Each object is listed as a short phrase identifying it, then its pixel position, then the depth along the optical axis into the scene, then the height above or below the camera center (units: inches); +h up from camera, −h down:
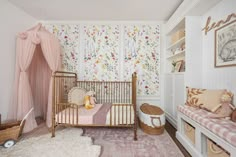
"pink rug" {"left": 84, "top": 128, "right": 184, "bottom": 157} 52.1 -38.1
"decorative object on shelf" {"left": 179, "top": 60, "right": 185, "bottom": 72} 74.5 +8.1
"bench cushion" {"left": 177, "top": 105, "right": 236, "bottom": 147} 32.6 -17.3
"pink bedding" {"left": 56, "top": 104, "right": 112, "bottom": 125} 62.6 -24.1
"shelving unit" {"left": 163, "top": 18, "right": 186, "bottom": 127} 71.9 +1.7
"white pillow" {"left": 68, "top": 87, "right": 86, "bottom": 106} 75.9 -13.4
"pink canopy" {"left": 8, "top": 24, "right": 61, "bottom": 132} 68.7 +10.2
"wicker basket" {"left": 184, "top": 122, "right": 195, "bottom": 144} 51.1 -28.4
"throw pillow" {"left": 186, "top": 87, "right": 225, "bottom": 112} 48.5 -10.5
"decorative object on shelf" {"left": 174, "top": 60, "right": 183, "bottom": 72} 76.4 +9.8
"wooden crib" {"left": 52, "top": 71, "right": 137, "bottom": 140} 63.6 -17.5
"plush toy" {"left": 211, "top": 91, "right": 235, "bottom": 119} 44.5 -13.2
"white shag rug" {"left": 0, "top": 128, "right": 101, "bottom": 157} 50.3 -37.2
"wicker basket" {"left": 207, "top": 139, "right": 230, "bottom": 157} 35.9 -27.1
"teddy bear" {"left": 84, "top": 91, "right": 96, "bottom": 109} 75.3 -17.2
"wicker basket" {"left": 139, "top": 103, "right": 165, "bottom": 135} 67.5 -29.3
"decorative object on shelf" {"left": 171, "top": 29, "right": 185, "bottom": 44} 75.6 +33.1
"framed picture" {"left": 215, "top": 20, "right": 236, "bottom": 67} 47.7 +16.6
